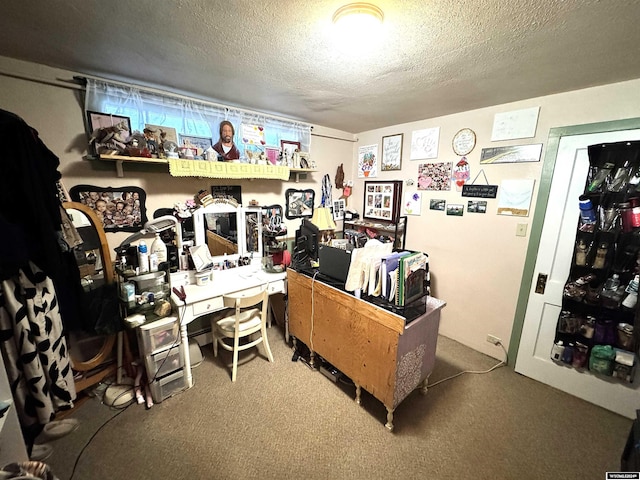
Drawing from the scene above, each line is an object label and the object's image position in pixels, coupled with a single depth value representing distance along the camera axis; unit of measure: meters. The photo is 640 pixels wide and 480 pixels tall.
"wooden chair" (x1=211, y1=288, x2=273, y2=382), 1.86
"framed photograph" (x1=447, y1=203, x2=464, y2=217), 2.35
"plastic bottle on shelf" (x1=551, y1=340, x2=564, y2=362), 1.89
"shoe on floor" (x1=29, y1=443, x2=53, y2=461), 1.35
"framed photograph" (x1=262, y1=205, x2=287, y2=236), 2.61
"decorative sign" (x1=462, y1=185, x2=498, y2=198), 2.15
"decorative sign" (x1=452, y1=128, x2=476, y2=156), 2.22
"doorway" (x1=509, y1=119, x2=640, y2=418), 1.71
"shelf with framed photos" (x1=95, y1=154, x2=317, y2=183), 1.78
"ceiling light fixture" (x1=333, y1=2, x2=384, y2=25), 0.96
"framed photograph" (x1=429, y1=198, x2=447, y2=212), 2.47
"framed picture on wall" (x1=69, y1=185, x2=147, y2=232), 1.75
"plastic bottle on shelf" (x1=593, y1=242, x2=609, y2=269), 1.68
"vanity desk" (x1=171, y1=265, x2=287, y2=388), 1.80
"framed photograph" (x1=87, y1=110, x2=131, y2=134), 1.66
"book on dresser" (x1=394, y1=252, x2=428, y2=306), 1.46
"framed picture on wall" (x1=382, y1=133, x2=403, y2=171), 2.73
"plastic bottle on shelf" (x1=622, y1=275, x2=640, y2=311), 1.59
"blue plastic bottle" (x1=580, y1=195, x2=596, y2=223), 1.69
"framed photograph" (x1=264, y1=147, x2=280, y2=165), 2.49
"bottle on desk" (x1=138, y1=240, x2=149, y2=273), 1.81
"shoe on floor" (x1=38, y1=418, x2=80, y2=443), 1.48
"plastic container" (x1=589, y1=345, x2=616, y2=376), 1.71
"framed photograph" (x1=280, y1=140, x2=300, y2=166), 2.51
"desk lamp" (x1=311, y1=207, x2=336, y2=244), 2.60
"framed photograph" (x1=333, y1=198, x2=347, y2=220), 3.23
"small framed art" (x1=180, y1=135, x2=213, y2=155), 2.03
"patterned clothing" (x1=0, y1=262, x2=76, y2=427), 1.17
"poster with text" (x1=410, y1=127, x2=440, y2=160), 2.46
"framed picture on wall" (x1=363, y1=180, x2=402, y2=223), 2.81
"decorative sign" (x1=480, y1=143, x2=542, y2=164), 1.93
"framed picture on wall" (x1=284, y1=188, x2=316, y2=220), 2.79
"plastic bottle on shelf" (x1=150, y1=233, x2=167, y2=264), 1.92
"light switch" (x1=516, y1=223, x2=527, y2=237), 2.02
